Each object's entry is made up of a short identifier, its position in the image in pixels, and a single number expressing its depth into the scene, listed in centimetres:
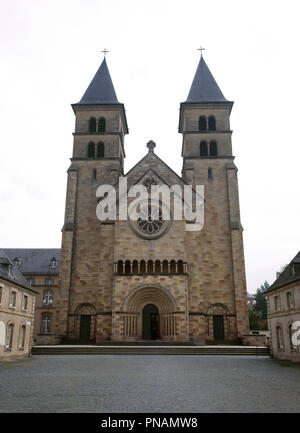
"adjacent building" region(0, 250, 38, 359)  2308
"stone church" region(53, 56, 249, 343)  3447
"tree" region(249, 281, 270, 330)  6600
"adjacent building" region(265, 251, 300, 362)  2239
